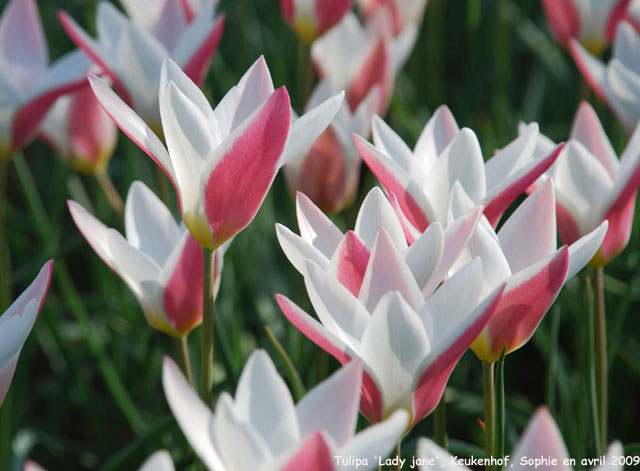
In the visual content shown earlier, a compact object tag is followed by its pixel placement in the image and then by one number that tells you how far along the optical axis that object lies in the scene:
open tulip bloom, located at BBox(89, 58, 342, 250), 1.02
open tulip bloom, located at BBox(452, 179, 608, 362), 1.01
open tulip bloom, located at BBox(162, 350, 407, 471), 0.95
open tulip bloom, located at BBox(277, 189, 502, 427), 0.99
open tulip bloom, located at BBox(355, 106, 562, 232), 1.05
